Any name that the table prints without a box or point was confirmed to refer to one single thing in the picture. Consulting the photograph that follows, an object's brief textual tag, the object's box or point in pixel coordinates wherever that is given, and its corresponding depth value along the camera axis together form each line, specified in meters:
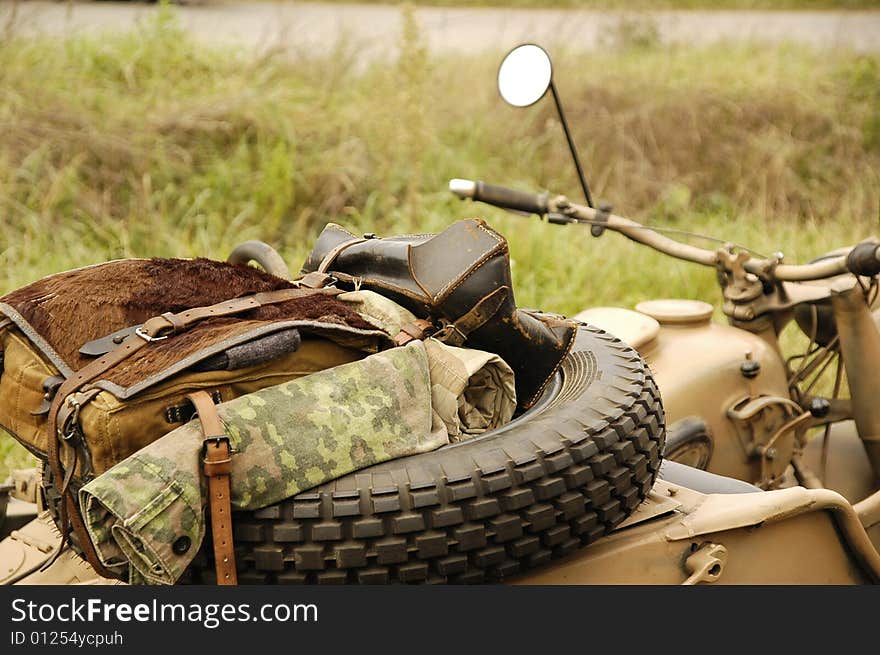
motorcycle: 2.57
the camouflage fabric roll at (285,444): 1.42
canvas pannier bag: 1.47
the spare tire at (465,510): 1.51
